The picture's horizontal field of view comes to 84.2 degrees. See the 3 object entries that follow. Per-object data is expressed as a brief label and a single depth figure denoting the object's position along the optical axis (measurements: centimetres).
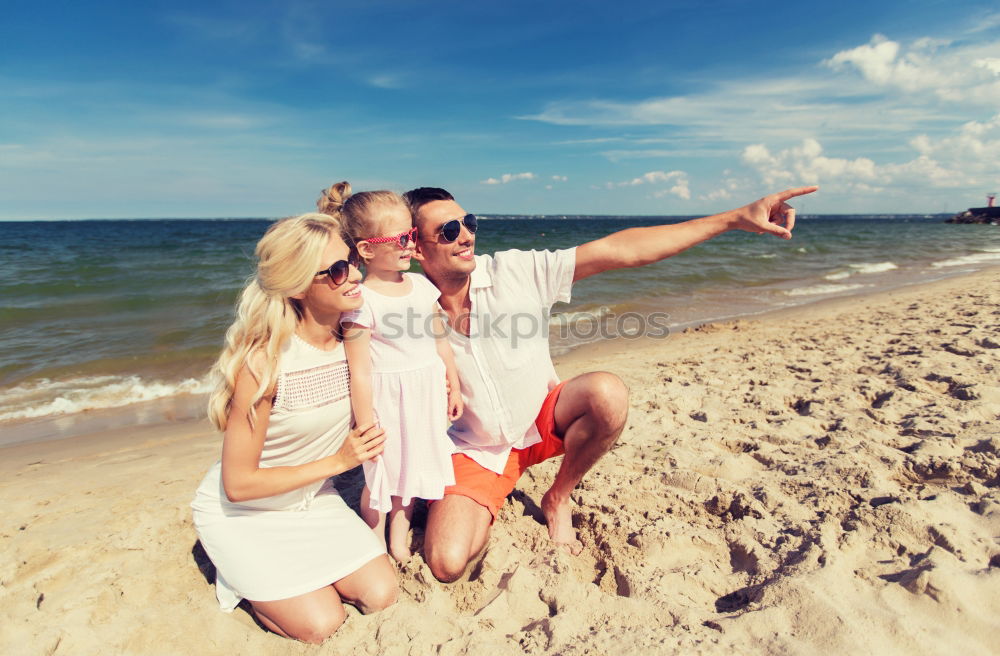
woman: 226
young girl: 258
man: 272
